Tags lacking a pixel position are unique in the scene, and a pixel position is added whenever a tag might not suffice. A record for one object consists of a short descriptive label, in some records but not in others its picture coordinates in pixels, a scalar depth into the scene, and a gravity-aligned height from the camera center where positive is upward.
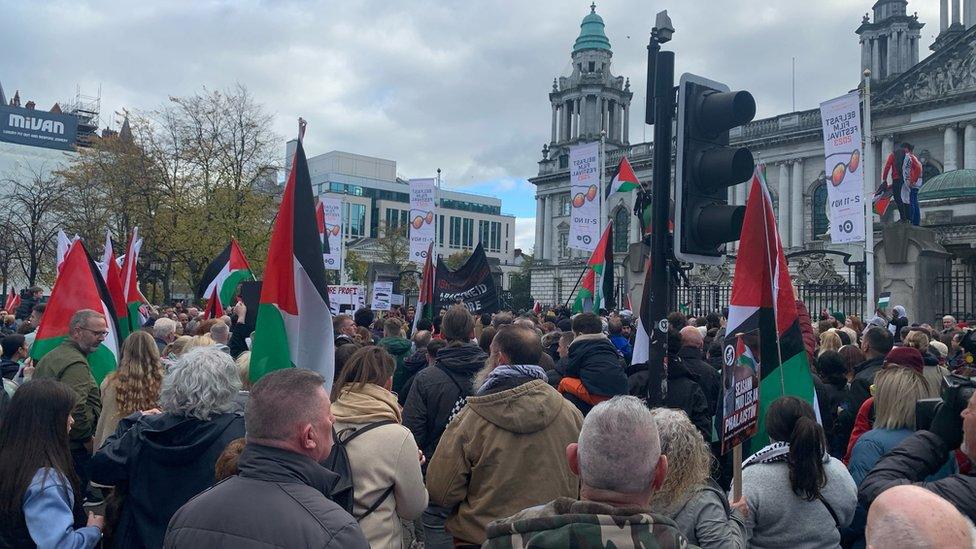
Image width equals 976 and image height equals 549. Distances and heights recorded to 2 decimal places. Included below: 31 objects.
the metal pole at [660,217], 5.38 +0.61
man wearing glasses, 5.09 -0.54
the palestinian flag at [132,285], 10.76 +0.10
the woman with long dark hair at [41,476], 3.40 -0.81
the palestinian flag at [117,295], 8.80 -0.04
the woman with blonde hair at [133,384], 4.79 -0.55
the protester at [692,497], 3.16 -0.75
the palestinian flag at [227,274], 13.26 +0.33
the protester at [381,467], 3.77 -0.79
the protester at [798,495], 3.71 -0.86
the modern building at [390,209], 98.00 +11.92
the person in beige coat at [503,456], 4.13 -0.80
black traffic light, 5.39 +0.94
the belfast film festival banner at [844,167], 16.84 +3.04
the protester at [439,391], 5.34 -0.61
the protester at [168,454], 3.72 -0.74
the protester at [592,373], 5.75 -0.50
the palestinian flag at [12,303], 19.41 -0.35
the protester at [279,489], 2.47 -0.62
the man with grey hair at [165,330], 8.85 -0.41
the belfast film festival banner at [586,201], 26.48 +3.36
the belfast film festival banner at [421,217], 23.91 +2.52
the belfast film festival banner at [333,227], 26.89 +2.35
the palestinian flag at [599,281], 14.11 +0.44
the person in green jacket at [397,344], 8.37 -0.47
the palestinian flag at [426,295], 13.82 +0.08
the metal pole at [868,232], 16.14 +1.81
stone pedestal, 15.42 +0.85
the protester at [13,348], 7.18 -0.54
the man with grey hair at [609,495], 2.26 -0.58
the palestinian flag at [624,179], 18.11 +2.86
